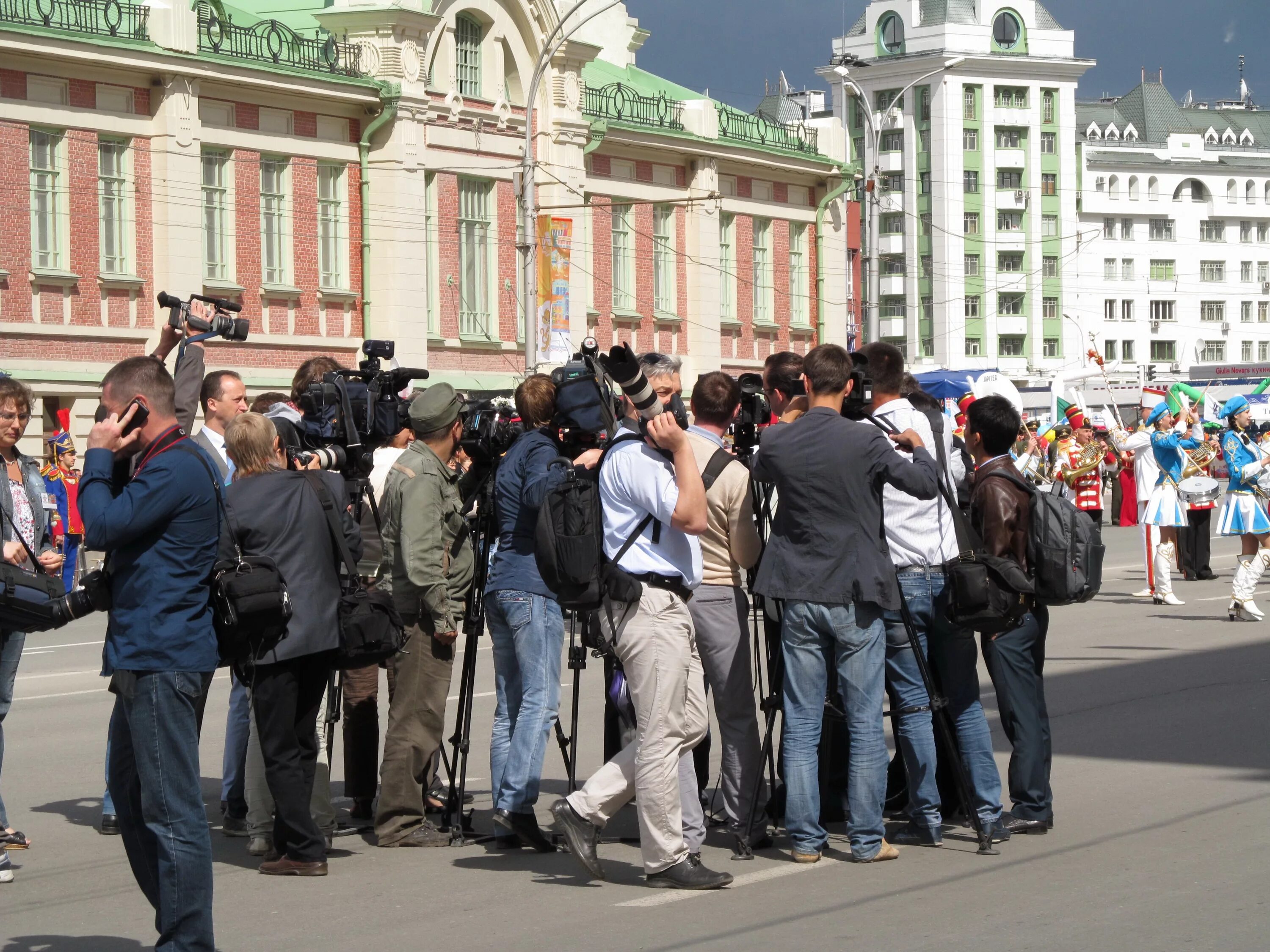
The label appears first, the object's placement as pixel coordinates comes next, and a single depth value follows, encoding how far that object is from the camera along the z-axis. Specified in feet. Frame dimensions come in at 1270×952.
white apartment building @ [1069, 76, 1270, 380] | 380.37
